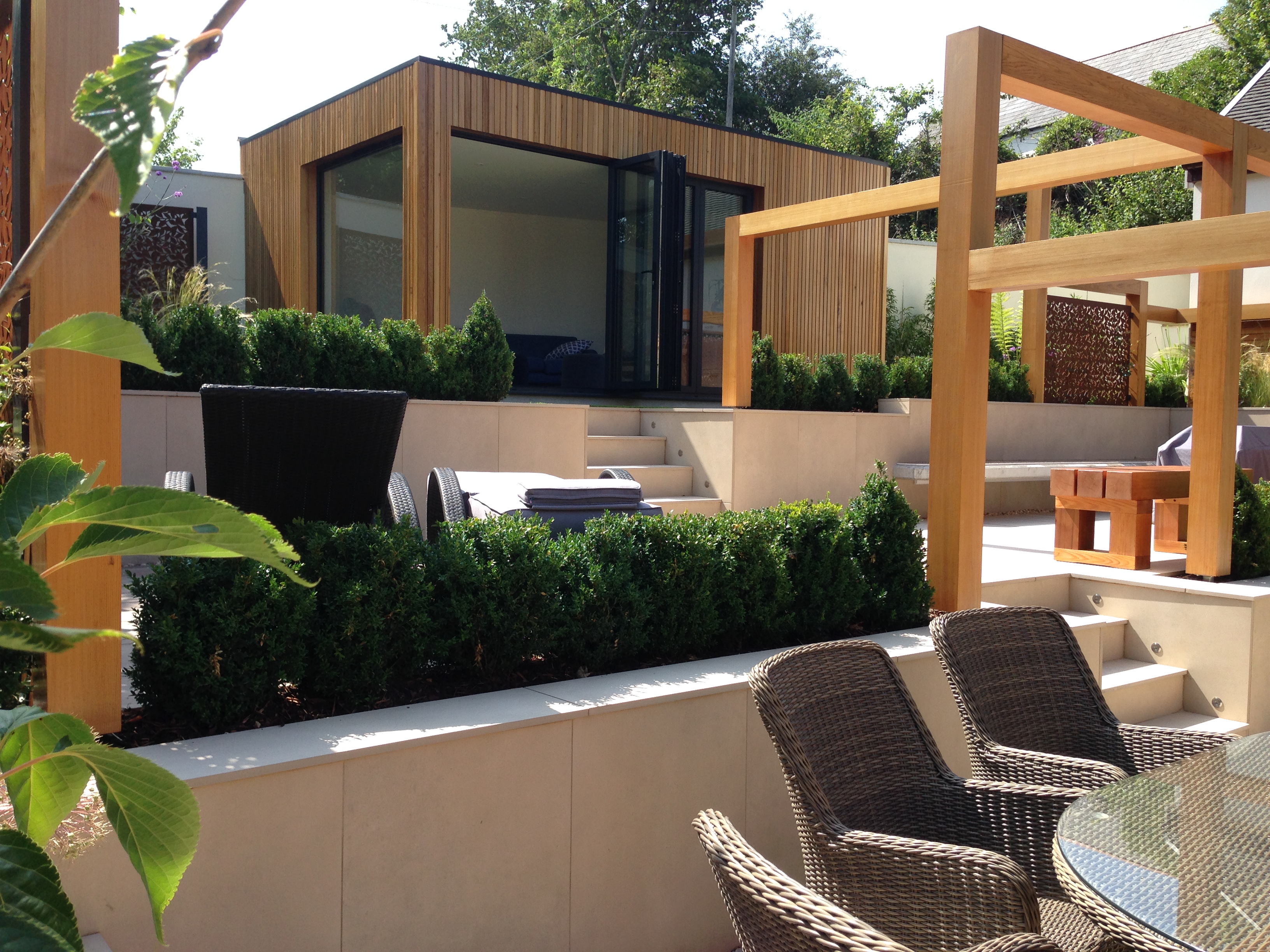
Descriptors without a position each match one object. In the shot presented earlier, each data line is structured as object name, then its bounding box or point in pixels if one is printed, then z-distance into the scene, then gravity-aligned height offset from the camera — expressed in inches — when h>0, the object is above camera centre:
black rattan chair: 165.8 -5.2
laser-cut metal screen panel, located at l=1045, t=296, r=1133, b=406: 431.2 +33.8
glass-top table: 62.7 -29.7
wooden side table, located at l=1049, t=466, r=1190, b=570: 215.8 -16.0
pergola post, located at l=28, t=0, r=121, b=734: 87.9 +9.6
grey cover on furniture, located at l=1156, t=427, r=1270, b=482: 348.5 -6.0
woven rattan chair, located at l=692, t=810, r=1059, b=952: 57.2 -28.3
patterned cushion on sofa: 499.2 +36.5
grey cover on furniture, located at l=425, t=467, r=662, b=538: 160.2 -12.4
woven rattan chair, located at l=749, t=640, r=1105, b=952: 78.0 -34.7
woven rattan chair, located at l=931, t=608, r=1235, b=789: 110.3 -31.2
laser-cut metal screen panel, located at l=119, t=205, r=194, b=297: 477.1 +81.9
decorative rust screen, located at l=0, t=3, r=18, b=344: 115.2 +31.8
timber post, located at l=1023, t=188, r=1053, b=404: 415.2 +36.8
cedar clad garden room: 348.5 +83.7
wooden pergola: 151.6 +26.4
